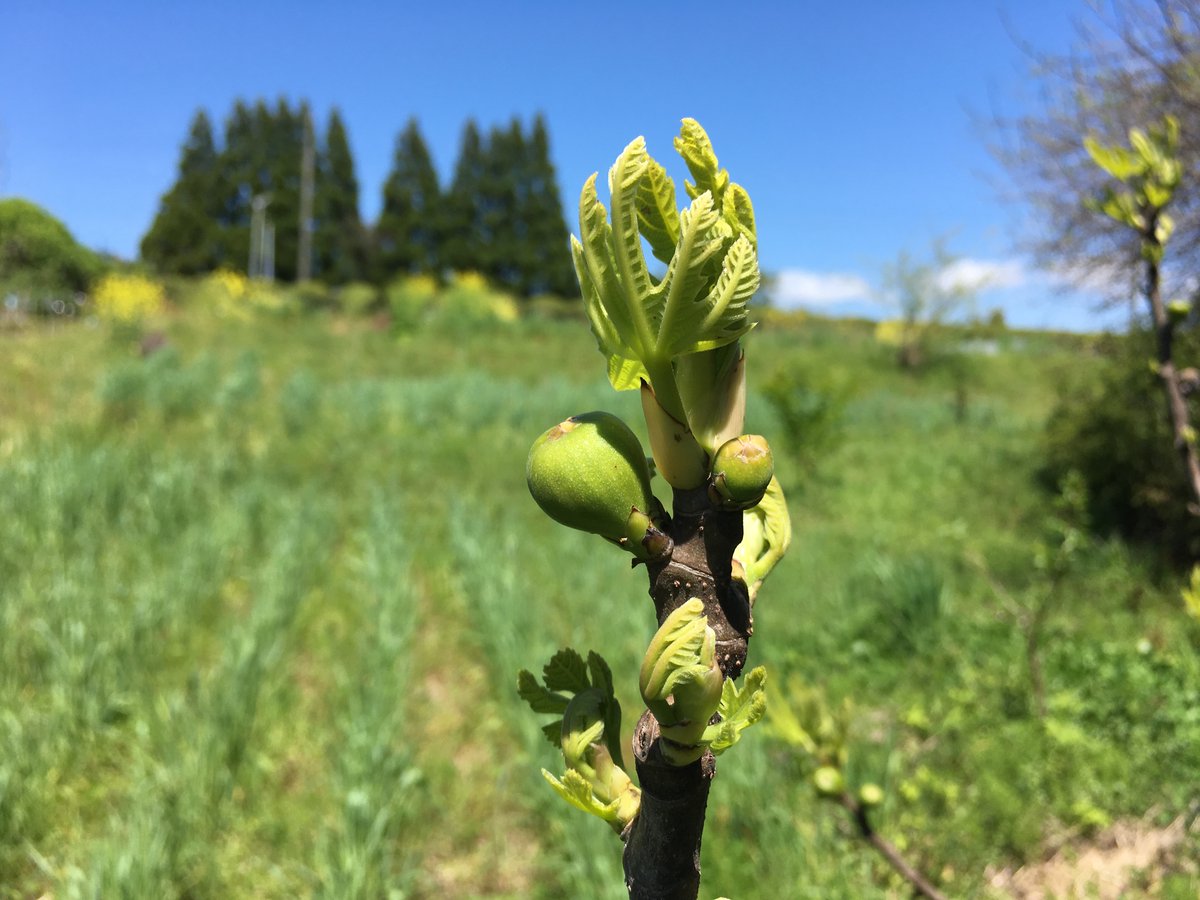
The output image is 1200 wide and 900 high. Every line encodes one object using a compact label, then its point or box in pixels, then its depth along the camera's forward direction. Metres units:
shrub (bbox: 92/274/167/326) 12.78
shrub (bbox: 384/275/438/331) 19.64
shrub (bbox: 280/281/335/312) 24.85
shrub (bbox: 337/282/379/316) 23.33
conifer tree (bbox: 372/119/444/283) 35.50
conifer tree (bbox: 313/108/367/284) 35.06
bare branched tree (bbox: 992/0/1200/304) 3.25
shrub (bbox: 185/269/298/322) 19.45
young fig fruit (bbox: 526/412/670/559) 0.45
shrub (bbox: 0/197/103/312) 14.32
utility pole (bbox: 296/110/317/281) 33.12
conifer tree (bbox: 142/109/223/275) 33.84
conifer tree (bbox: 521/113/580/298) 35.69
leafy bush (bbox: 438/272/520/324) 20.84
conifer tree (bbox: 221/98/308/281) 34.66
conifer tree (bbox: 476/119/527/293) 35.81
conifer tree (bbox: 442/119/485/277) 35.50
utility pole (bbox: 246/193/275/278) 32.59
